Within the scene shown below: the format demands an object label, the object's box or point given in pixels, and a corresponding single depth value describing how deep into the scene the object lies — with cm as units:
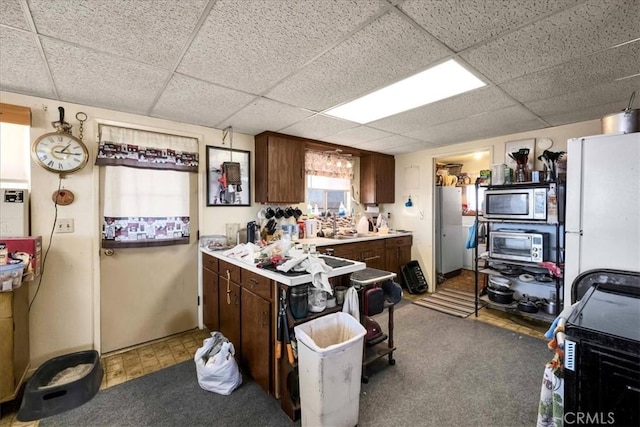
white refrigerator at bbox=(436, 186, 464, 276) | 470
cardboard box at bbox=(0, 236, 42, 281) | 187
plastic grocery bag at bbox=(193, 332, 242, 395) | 192
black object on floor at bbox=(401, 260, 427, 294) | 411
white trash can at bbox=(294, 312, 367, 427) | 141
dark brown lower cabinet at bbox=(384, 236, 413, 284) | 404
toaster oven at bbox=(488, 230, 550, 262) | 283
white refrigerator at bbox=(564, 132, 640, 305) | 181
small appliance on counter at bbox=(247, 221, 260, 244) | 305
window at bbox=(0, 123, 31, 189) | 204
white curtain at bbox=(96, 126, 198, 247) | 246
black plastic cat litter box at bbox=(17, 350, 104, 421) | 171
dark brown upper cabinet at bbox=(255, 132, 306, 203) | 315
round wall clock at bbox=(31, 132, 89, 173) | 213
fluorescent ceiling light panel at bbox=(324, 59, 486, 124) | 184
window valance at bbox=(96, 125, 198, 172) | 242
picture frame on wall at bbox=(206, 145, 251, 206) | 299
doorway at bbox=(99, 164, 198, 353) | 249
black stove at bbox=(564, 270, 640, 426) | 89
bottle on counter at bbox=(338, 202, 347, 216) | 429
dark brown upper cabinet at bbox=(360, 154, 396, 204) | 433
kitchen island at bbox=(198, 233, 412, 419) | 172
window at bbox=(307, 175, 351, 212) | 400
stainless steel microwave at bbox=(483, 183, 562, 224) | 271
